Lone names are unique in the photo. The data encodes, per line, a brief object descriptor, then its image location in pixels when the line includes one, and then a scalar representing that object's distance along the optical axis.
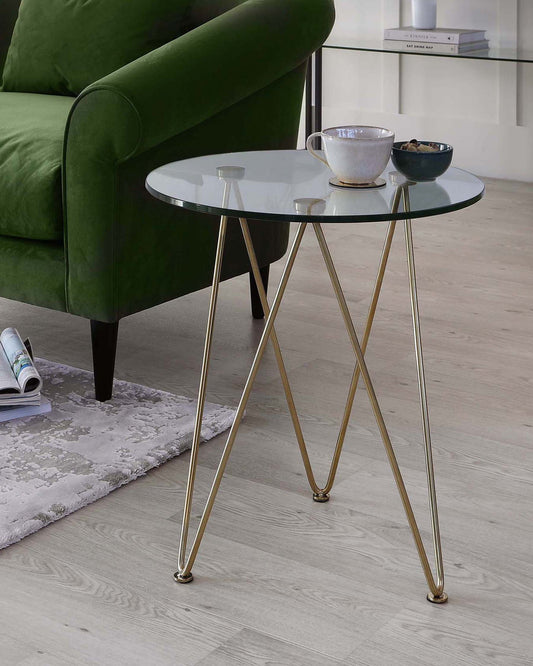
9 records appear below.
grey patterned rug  2.93
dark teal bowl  2.71
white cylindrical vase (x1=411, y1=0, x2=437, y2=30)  5.26
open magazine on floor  3.22
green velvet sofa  3.17
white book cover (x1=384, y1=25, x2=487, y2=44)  5.16
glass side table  2.55
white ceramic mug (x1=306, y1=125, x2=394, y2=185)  2.65
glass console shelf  5.12
